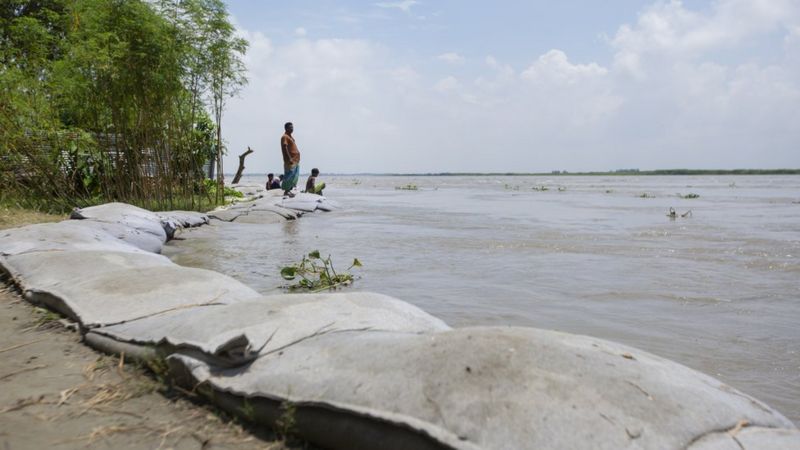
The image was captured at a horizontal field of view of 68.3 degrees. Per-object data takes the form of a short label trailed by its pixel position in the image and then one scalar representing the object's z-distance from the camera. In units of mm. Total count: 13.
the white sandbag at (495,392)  1481
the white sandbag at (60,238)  4285
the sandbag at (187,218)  8265
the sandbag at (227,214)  10086
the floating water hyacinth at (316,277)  4832
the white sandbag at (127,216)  6195
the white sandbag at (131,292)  2834
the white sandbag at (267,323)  2100
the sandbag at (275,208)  11203
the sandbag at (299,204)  12312
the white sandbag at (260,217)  10352
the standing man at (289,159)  13141
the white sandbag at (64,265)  3467
